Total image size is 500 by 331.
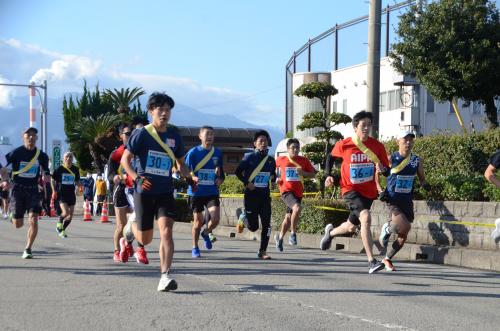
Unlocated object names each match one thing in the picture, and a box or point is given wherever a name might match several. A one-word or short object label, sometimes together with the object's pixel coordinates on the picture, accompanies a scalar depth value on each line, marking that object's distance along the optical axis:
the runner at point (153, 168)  7.76
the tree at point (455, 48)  25.53
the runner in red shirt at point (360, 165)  9.91
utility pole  15.88
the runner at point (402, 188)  10.48
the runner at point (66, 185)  16.23
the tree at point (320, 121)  23.33
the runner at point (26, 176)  11.38
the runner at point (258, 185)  11.71
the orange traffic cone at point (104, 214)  26.37
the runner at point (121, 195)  10.34
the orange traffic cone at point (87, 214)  28.22
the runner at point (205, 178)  11.86
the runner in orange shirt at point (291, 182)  13.27
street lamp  49.66
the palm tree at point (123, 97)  68.38
